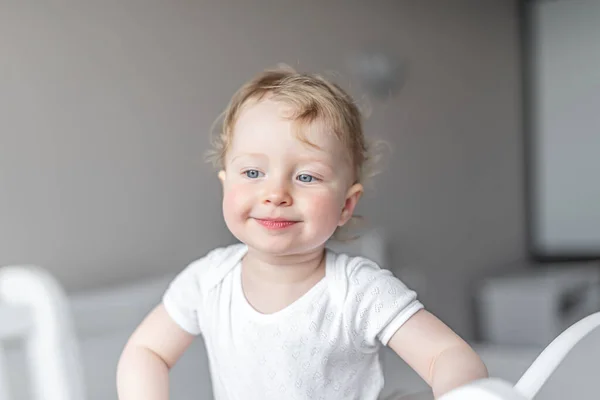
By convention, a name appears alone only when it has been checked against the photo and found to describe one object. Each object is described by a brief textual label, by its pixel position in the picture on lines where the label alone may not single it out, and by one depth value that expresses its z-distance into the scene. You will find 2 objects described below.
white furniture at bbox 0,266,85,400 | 0.90
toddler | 0.93
